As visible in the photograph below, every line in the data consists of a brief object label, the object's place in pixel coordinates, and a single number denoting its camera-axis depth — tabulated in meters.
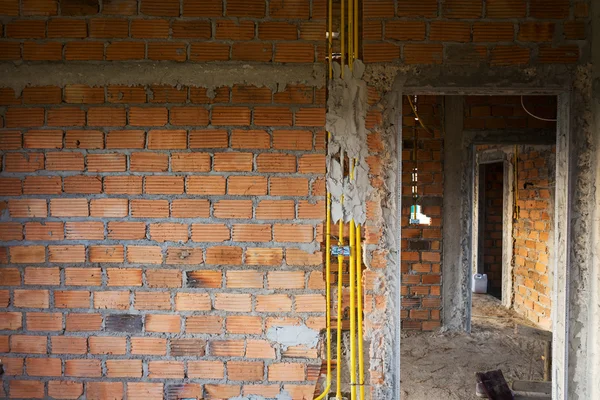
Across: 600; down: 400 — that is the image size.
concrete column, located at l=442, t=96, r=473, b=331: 3.85
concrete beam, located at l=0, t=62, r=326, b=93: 2.03
